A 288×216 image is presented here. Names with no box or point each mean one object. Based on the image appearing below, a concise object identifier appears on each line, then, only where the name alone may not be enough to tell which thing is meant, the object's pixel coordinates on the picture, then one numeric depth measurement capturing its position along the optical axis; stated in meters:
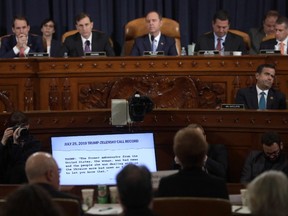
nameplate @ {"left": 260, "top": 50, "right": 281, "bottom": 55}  10.88
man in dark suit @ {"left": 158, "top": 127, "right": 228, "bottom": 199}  5.56
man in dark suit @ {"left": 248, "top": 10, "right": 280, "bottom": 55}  13.29
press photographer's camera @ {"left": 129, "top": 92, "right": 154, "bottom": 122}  8.72
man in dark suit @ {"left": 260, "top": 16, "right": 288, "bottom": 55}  12.08
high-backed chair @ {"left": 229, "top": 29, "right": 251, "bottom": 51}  12.68
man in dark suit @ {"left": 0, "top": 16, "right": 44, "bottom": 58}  12.21
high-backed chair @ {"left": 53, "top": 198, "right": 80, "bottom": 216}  5.17
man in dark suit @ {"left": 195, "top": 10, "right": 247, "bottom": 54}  12.28
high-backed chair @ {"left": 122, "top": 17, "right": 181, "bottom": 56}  12.86
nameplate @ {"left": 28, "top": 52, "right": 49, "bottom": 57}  11.14
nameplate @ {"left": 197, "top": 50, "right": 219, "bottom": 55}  10.99
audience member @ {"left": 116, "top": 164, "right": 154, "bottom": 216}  4.61
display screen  8.02
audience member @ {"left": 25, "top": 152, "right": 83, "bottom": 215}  5.52
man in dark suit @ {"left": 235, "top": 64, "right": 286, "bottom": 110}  10.26
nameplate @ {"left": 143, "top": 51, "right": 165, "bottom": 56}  11.11
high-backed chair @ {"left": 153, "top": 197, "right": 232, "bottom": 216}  5.09
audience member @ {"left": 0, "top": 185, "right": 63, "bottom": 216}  3.86
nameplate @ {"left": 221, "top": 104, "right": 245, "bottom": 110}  9.39
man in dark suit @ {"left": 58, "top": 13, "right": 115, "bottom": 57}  12.43
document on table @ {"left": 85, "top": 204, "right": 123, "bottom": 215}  6.32
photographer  8.56
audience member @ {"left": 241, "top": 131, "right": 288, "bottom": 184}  8.40
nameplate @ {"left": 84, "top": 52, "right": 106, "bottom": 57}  11.11
